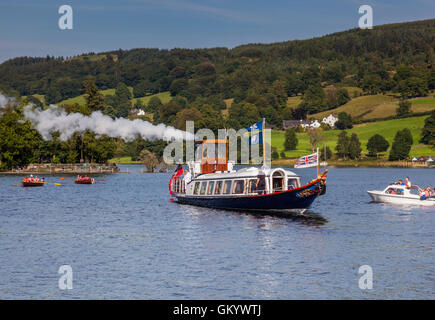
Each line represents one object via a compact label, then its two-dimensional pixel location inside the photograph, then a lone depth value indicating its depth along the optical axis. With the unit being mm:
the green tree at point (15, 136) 189750
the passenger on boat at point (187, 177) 90188
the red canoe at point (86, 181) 148375
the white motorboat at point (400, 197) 86375
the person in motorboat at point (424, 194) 85425
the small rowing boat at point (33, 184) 136625
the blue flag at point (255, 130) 74000
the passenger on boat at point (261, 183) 73312
